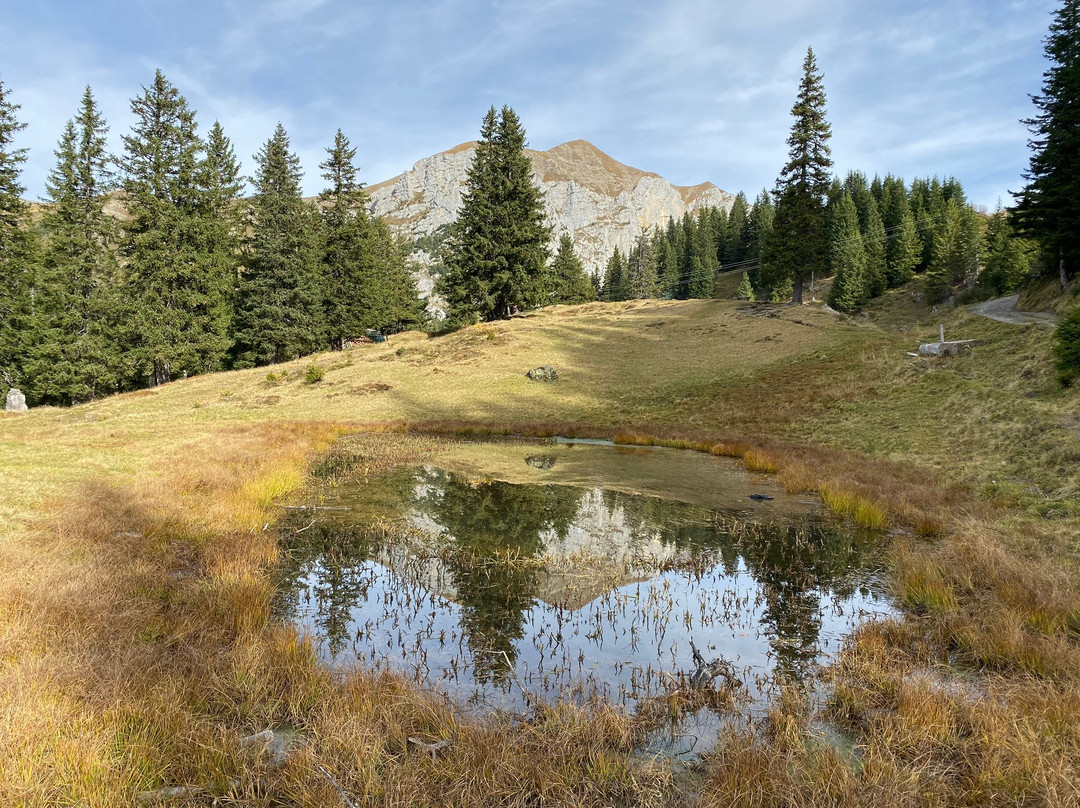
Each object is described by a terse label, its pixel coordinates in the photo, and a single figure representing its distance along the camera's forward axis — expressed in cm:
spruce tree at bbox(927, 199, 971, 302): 7544
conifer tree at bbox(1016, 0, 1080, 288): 3561
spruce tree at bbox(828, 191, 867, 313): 8156
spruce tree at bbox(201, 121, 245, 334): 5137
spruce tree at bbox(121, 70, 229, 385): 4525
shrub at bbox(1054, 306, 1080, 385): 1848
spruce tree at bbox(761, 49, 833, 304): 4954
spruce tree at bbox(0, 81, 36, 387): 4066
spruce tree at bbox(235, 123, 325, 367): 5175
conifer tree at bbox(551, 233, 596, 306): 9236
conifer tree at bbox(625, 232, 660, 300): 10788
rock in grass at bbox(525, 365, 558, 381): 4091
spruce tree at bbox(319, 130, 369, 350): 5862
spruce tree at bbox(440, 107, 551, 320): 5531
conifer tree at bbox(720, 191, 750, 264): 11862
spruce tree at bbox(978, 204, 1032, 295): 6481
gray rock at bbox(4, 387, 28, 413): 3747
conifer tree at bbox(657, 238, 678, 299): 11456
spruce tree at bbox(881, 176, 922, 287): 8769
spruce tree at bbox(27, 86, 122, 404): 4062
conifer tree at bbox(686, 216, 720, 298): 10569
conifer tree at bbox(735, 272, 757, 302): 9875
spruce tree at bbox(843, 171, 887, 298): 8588
